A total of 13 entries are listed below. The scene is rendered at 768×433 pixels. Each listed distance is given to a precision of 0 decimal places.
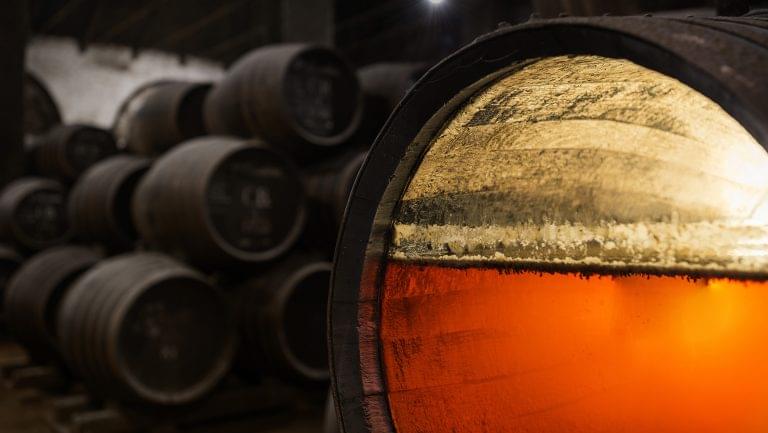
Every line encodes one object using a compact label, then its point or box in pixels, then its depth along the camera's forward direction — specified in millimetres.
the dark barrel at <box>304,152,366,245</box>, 4566
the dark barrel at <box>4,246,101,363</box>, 5285
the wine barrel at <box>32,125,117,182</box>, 7668
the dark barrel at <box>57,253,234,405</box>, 3684
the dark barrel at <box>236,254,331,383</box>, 4141
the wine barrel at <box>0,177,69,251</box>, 6934
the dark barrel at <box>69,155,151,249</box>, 5117
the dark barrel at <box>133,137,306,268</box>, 4027
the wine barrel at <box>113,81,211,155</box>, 5555
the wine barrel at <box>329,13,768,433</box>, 1164
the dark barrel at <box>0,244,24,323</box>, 6900
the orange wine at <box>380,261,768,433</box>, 1290
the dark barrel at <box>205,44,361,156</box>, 4578
